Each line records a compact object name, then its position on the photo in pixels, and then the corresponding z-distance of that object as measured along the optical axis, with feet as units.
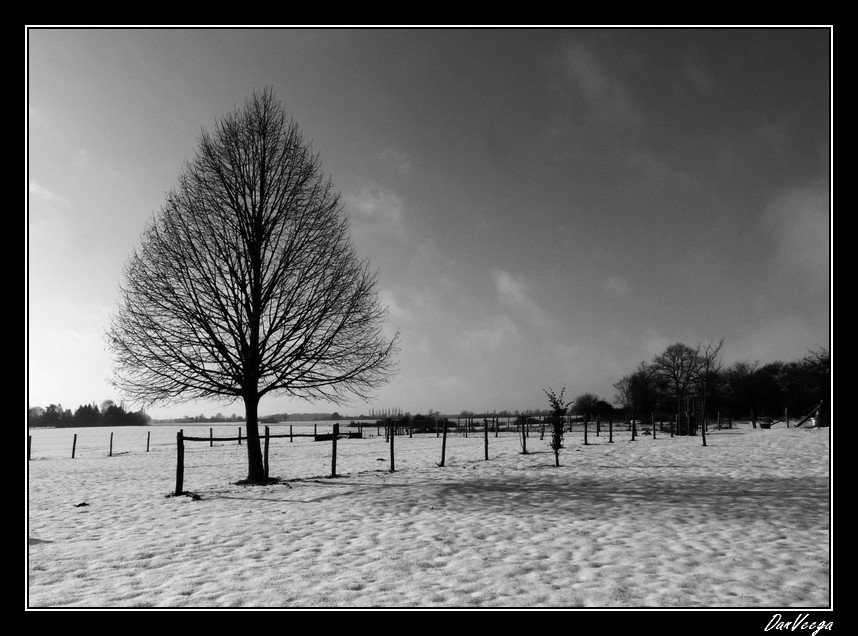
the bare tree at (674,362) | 232.96
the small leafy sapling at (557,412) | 68.74
